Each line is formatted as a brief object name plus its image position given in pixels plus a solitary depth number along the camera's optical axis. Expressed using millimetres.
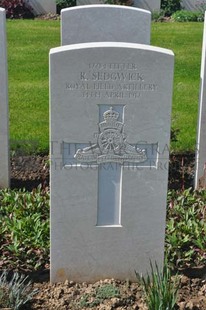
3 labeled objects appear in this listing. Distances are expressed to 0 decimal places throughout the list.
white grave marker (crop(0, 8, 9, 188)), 6000
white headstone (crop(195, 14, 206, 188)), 6226
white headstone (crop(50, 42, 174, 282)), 4250
